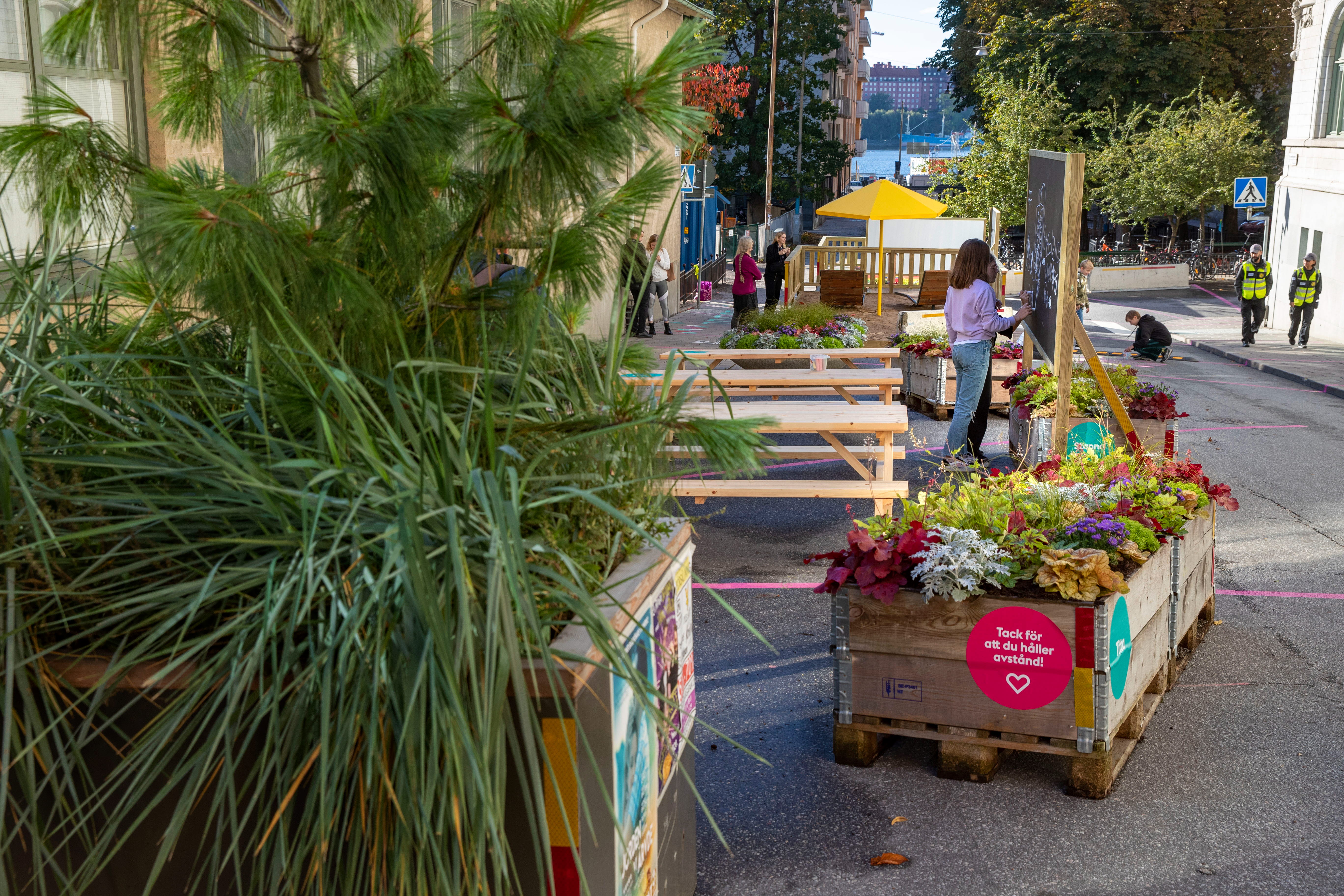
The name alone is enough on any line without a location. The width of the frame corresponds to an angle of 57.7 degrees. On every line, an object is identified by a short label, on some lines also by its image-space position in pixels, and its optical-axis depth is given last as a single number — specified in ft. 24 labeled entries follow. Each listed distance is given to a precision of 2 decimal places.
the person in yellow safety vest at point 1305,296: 69.41
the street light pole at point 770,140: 121.70
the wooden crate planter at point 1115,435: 27.89
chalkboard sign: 24.17
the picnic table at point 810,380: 29.60
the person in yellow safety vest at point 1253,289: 69.15
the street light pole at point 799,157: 161.79
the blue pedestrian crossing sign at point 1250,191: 84.58
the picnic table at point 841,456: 23.82
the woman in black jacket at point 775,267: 69.00
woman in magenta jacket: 61.57
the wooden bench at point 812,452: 25.63
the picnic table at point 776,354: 33.71
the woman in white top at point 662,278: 63.98
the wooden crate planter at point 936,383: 40.34
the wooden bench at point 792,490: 23.76
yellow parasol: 64.95
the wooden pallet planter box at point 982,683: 13.83
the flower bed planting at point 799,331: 41.34
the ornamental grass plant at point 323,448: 7.15
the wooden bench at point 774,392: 32.14
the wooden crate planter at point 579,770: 8.13
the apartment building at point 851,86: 283.38
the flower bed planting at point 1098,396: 28.09
